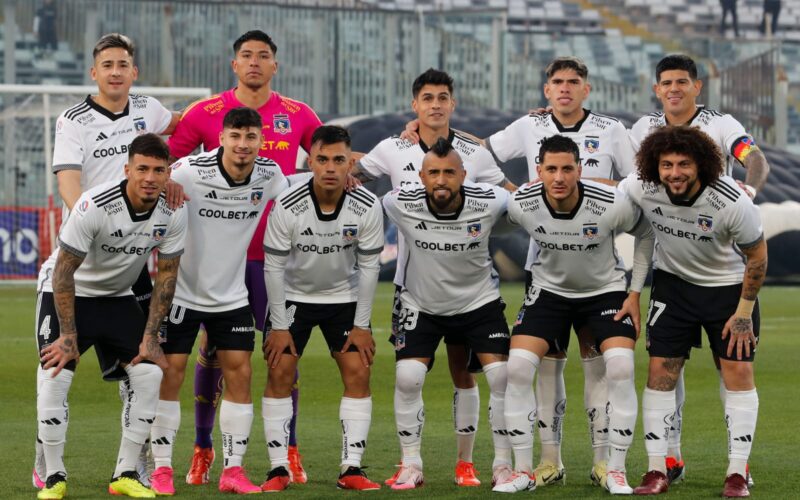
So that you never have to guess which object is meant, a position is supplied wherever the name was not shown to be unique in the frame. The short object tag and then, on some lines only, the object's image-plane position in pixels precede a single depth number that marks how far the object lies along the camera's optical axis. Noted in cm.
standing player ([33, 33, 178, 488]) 1476
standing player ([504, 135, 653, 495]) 1391
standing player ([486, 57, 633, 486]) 1476
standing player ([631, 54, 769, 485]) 1469
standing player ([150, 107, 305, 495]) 1431
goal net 4419
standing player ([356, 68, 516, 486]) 1480
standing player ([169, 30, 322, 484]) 1536
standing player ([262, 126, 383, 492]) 1435
